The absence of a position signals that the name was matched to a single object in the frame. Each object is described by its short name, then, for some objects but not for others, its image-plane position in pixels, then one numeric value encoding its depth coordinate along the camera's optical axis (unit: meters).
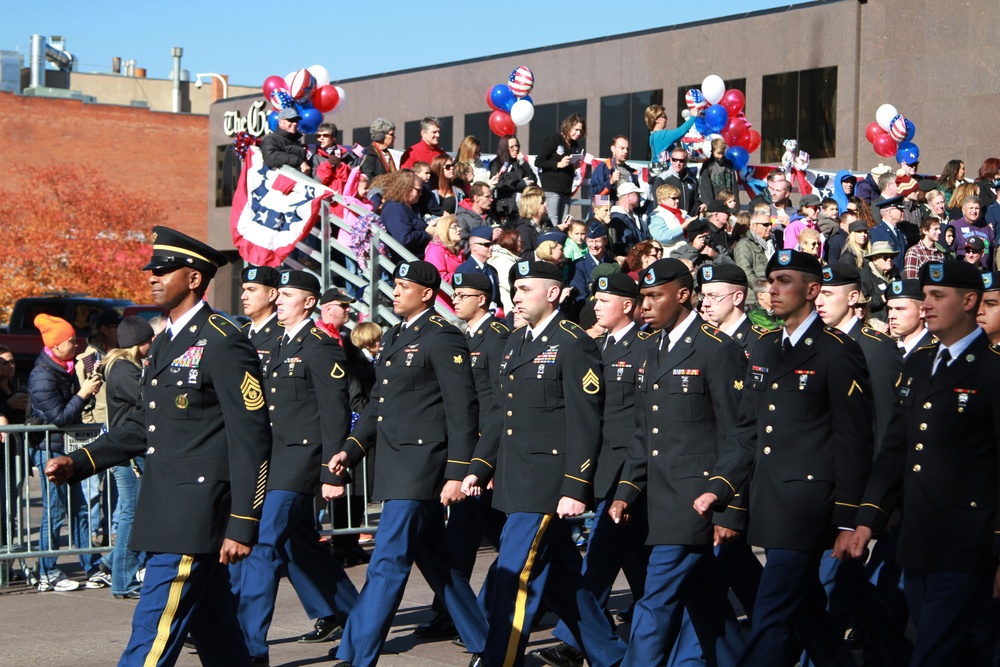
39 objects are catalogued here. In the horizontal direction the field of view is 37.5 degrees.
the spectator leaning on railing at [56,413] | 10.72
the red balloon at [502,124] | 17.78
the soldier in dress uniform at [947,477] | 6.01
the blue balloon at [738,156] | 18.52
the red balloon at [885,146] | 22.05
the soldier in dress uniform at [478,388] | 8.93
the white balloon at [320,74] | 17.16
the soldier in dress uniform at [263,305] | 8.89
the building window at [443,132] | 41.31
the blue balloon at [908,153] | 19.34
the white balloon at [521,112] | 17.92
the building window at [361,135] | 44.79
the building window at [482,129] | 39.88
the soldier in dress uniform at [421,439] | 7.92
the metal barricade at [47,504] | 10.53
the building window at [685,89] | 33.66
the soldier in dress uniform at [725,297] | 8.18
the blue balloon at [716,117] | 19.03
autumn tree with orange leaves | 53.53
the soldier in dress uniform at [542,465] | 7.35
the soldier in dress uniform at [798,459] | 6.41
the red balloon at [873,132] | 22.59
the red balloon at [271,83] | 16.77
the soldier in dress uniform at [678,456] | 6.84
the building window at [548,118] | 37.91
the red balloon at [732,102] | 20.86
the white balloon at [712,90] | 20.30
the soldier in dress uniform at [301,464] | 8.16
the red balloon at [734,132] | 19.69
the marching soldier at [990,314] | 7.61
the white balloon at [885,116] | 22.14
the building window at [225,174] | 48.25
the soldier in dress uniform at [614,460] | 8.13
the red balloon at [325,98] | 16.58
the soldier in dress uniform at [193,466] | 5.94
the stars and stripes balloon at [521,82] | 18.28
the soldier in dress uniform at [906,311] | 8.77
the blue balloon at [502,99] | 18.47
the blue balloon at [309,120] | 16.20
